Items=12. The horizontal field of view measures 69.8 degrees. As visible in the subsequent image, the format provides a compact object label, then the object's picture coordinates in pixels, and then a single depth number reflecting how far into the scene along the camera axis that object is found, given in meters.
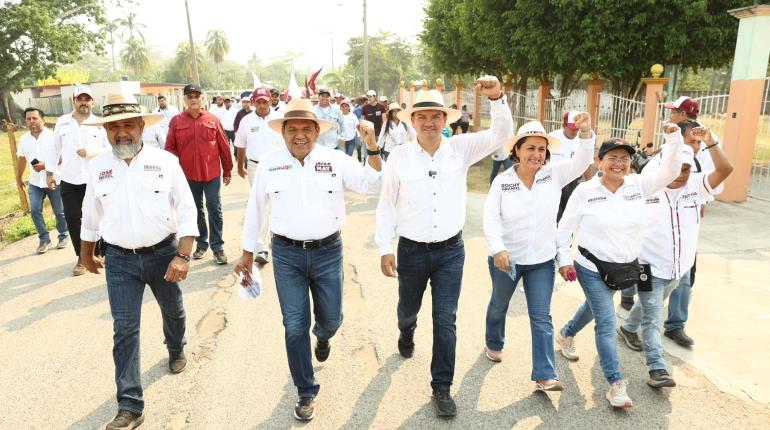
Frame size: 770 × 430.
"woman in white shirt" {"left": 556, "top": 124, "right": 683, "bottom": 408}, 3.59
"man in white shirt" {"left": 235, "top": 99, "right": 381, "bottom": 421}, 3.47
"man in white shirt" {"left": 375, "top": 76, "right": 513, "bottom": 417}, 3.48
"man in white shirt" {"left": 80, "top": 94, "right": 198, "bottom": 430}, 3.45
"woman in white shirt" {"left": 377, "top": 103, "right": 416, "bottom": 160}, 9.77
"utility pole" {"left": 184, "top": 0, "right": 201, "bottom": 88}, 28.54
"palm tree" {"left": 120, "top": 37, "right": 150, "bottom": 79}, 95.88
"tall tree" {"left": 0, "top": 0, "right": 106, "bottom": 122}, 31.28
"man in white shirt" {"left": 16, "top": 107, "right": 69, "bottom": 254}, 6.82
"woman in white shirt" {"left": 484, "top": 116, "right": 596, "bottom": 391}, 3.59
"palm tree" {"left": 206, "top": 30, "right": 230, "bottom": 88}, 97.19
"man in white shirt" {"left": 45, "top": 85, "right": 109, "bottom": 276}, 5.89
